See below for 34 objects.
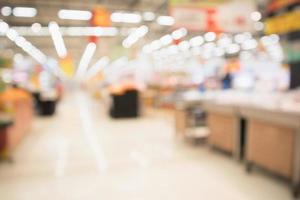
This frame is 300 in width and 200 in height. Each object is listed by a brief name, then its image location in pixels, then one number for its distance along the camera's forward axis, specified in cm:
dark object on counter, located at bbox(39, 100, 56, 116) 1162
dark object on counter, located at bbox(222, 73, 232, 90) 1114
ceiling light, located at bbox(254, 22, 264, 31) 1575
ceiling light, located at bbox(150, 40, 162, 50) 2000
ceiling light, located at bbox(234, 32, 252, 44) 1799
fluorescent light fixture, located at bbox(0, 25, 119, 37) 1528
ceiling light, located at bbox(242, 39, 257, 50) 2022
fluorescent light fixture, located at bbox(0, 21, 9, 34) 1200
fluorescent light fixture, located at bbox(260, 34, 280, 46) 1810
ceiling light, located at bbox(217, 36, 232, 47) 1908
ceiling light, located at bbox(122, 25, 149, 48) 1483
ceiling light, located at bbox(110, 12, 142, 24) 1309
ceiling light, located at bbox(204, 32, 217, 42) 1693
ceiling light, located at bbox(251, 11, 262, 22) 1276
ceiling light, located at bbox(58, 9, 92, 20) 1256
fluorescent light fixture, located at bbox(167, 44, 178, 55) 2175
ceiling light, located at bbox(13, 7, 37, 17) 1193
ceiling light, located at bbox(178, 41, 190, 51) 2014
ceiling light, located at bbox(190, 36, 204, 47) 1894
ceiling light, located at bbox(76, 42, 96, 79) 2125
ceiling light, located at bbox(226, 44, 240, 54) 2220
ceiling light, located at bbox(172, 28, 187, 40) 1609
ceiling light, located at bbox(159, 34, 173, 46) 1802
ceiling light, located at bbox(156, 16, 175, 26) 1389
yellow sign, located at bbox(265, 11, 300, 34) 552
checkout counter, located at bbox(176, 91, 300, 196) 369
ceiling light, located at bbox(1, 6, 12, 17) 1118
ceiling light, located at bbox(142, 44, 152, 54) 2164
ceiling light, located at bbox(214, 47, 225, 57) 2401
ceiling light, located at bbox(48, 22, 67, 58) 1427
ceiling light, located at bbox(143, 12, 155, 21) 1385
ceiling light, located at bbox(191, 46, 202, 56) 2353
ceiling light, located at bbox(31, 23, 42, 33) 1482
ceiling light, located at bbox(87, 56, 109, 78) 2963
